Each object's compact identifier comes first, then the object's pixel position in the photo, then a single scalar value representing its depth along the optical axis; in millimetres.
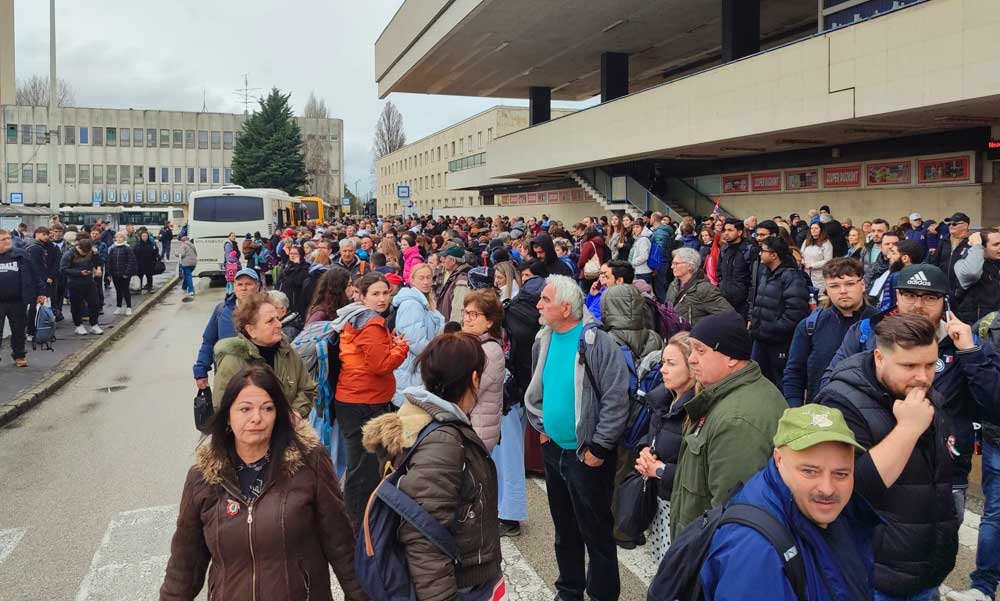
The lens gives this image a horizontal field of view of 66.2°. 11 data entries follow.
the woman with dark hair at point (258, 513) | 3041
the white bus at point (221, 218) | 27141
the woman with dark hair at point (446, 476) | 2846
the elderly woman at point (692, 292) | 6961
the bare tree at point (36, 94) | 95938
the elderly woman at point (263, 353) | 4980
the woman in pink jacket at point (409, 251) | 11780
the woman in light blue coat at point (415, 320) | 6406
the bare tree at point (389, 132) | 101125
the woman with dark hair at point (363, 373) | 5629
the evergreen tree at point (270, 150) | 64625
